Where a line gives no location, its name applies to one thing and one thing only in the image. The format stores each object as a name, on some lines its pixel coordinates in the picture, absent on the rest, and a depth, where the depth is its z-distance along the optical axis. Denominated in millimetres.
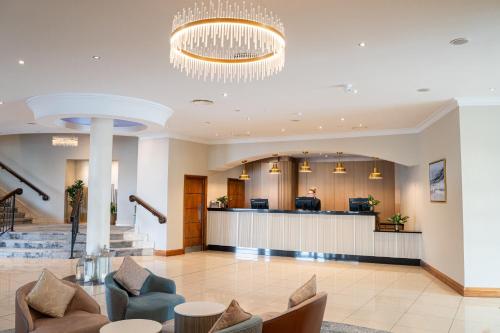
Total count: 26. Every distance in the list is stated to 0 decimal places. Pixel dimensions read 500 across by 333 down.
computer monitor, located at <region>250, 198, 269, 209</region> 12477
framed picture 7918
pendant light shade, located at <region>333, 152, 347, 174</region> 13039
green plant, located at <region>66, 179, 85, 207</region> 13549
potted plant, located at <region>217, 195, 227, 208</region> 12810
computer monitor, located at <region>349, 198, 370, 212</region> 11157
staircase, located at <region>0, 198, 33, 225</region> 12070
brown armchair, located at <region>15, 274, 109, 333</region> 3611
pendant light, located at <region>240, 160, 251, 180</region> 13790
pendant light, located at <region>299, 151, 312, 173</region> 13466
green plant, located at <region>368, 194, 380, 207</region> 11058
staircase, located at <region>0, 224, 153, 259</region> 9969
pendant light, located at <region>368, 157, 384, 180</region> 12469
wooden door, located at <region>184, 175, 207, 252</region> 11914
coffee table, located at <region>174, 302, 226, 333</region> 3746
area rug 4961
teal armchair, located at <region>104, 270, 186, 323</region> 4406
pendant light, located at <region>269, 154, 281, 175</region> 13195
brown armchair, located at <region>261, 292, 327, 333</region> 3123
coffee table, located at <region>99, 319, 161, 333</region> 3434
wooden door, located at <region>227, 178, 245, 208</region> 14406
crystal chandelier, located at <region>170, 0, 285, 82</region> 3229
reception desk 10133
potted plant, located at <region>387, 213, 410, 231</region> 10297
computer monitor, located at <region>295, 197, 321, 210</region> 11984
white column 7832
